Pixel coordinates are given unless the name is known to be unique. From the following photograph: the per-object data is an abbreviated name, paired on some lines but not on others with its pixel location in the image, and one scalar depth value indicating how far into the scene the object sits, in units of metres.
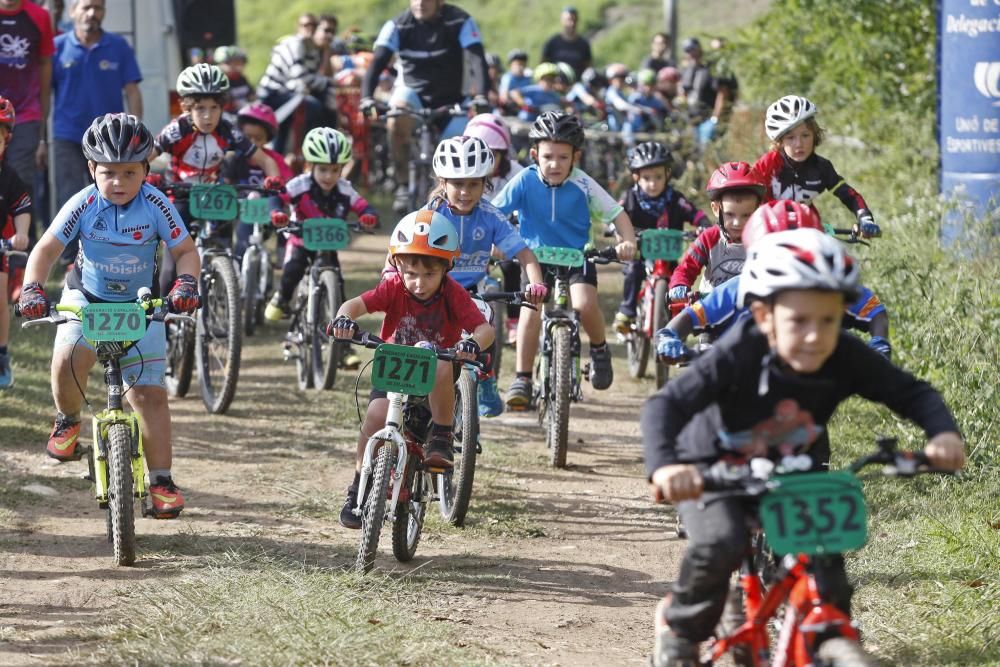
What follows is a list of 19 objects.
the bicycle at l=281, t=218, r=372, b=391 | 20.87
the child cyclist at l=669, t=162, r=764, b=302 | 15.30
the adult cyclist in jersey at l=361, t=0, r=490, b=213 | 25.94
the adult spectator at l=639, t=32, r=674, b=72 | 46.09
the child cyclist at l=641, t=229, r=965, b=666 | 8.63
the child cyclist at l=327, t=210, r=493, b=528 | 13.66
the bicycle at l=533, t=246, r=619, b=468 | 17.69
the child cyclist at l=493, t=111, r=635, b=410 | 18.83
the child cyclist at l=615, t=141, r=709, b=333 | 21.27
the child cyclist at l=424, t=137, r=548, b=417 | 16.75
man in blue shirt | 24.20
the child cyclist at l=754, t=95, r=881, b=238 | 18.25
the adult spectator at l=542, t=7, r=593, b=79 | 47.06
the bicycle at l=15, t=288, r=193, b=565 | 13.33
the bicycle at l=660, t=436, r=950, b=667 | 8.46
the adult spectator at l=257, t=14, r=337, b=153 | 35.09
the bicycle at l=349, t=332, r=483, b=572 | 12.98
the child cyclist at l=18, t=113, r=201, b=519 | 14.15
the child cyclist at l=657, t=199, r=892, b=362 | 11.39
